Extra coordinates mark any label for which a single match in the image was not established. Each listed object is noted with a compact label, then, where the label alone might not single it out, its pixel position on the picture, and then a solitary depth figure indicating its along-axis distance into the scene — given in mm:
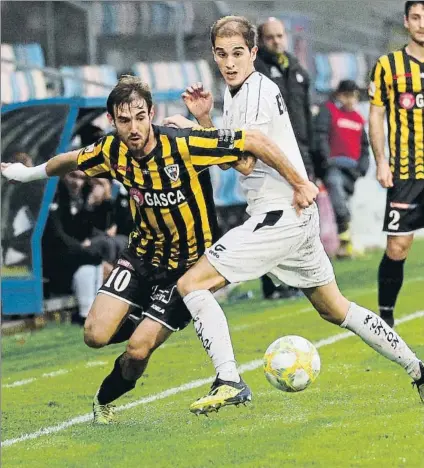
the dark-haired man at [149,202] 12750
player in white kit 12578
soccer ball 12906
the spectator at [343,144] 31359
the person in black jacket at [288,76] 21906
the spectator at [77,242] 23234
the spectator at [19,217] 22797
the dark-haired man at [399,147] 17875
